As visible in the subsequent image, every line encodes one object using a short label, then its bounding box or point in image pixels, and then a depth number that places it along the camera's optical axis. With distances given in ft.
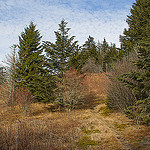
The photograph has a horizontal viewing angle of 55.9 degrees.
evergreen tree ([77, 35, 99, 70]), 134.35
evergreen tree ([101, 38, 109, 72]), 146.30
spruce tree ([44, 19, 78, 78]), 45.39
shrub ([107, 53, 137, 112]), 28.81
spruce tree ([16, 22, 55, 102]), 42.25
